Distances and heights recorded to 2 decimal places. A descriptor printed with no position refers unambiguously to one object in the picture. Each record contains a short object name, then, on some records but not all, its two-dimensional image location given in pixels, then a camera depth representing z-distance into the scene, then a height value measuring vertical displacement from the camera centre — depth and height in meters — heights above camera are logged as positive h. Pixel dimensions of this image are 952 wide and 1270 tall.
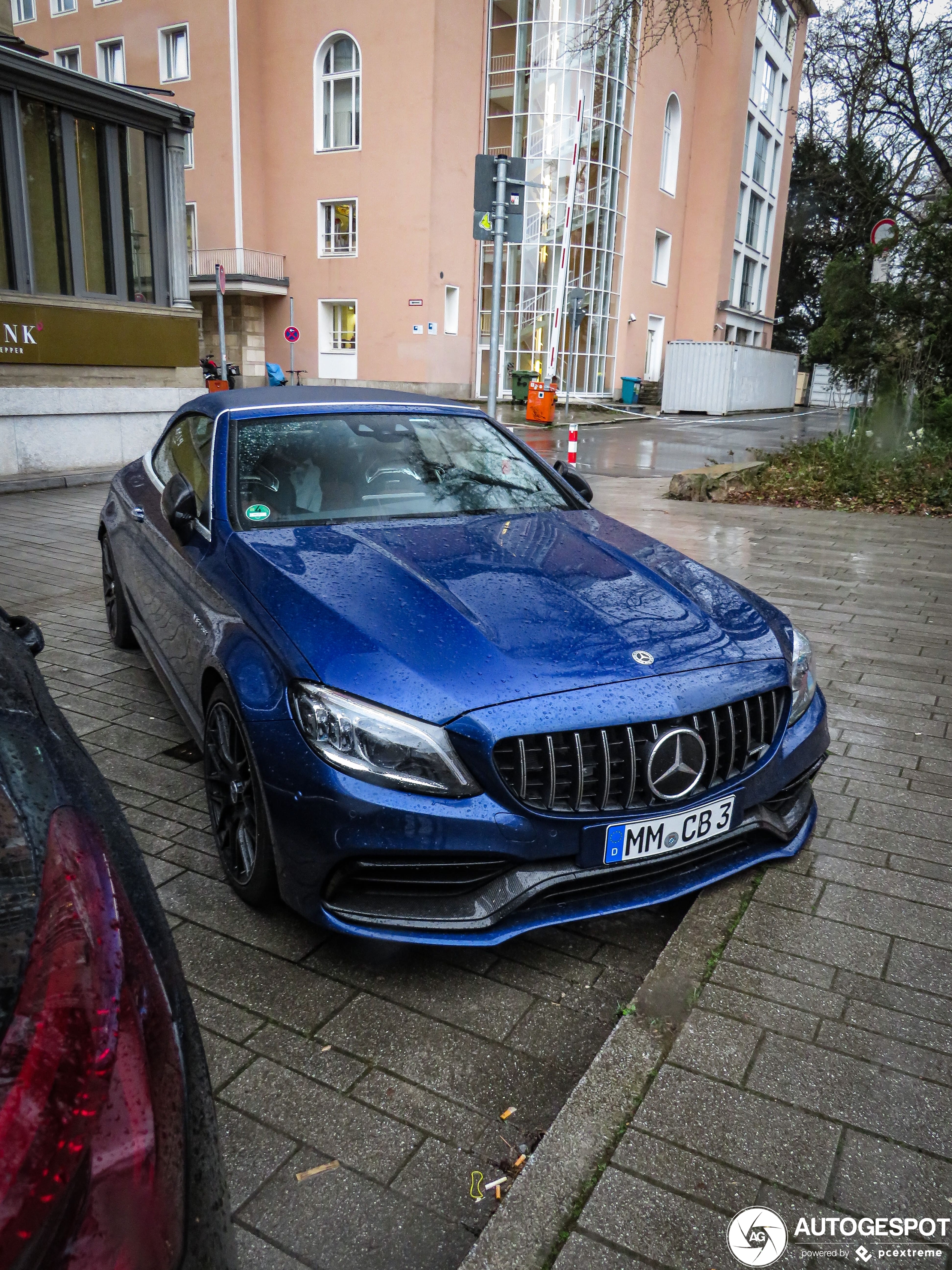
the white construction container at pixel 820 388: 48.16 -1.52
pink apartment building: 30.25 +5.49
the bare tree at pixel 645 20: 8.80 +2.98
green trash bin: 29.92 -1.22
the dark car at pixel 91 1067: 0.99 -0.80
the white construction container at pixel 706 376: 33.78 -0.82
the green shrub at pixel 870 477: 11.66 -1.43
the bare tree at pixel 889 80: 14.90 +4.19
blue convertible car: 2.54 -0.96
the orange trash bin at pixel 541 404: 24.48 -1.41
